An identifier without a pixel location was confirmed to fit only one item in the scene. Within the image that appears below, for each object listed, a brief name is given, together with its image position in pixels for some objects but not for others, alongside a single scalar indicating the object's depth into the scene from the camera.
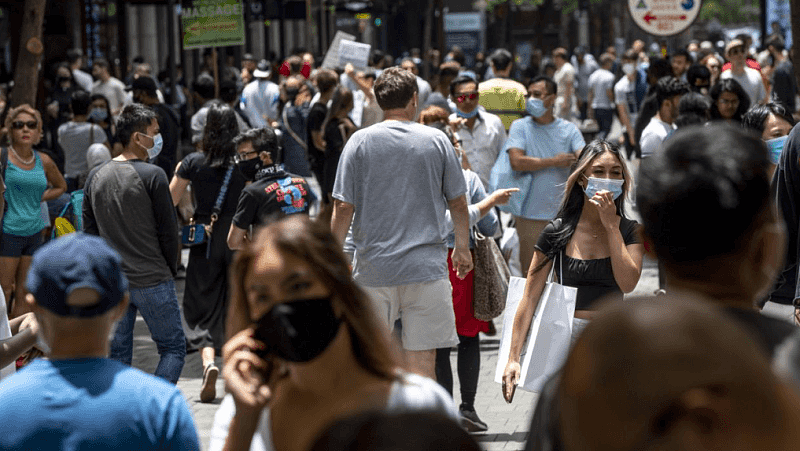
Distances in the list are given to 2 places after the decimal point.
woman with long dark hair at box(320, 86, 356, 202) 22.64
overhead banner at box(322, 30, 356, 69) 29.60
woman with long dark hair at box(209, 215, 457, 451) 4.56
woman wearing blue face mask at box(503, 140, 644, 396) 10.05
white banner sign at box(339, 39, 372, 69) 28.86
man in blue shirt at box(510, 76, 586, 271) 16.75
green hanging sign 27.64
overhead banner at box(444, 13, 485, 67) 95.30
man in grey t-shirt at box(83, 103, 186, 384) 13.29
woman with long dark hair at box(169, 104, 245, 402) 15.30
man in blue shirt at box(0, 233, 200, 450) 5.22
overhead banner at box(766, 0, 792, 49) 62.12
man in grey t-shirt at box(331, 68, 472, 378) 11.80
